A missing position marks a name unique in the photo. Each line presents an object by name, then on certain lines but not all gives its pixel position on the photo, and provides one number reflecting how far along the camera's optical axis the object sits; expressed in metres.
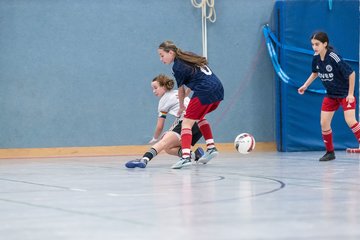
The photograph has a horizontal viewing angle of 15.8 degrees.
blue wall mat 19.63
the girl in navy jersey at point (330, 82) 15.13
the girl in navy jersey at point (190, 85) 13.01
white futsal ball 14.62
